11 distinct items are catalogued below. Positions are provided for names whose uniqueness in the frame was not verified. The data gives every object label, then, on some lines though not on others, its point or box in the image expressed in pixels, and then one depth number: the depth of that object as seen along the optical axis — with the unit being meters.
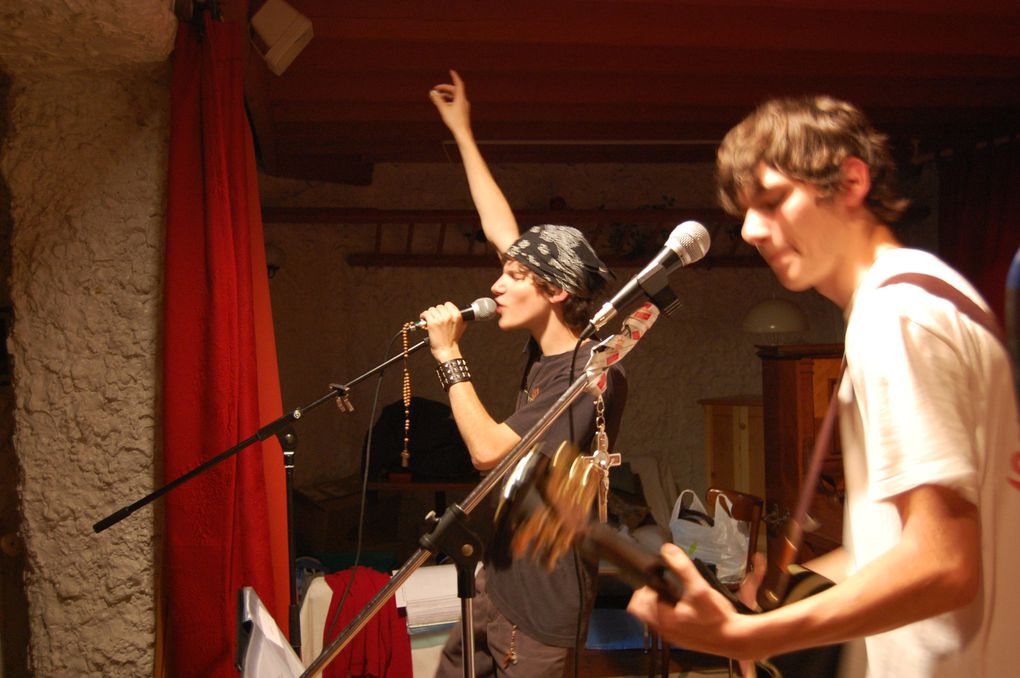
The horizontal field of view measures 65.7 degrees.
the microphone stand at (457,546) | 1.07
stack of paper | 2.86
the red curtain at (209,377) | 1.89
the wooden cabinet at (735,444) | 4.70
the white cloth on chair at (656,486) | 5.01
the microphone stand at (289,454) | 1.57
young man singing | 1.47
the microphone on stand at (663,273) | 1.18
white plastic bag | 3.49
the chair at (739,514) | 3.04
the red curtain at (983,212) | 4.29
